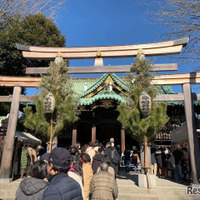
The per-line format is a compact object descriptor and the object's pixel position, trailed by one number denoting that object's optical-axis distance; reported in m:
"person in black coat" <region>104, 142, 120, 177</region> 6.62
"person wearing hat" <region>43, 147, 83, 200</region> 1.75
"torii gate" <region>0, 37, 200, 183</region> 7.57
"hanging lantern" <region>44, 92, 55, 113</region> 6.04
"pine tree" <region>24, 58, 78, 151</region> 6.34
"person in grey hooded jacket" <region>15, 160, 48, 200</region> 2.19
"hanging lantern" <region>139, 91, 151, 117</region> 5.98
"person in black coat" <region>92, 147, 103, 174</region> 5.49
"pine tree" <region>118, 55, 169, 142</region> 6.16
